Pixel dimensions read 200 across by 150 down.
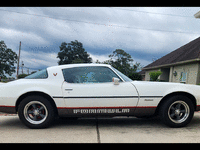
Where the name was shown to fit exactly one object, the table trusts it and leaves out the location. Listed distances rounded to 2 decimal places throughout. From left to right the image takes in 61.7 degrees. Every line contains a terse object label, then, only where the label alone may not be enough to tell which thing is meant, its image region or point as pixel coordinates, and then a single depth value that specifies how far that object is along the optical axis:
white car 3.48
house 13.16
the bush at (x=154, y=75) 15.81
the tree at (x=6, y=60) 48.03
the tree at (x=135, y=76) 20.55
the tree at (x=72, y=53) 59.97
